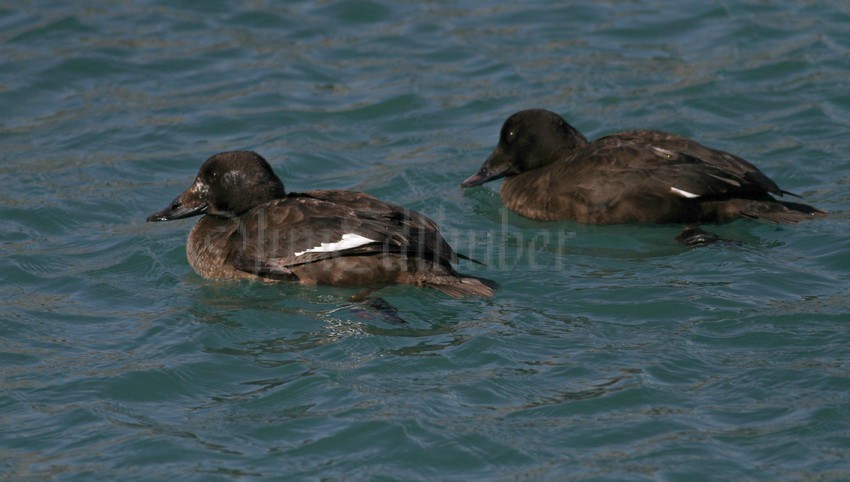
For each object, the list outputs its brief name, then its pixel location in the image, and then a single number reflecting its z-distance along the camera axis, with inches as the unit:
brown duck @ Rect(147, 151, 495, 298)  625.9
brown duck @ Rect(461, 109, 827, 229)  713.6
